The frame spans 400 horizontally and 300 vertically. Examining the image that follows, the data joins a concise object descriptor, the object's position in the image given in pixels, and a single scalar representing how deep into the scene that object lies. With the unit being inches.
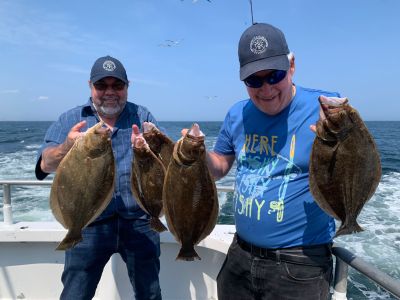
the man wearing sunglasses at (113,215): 115.8
